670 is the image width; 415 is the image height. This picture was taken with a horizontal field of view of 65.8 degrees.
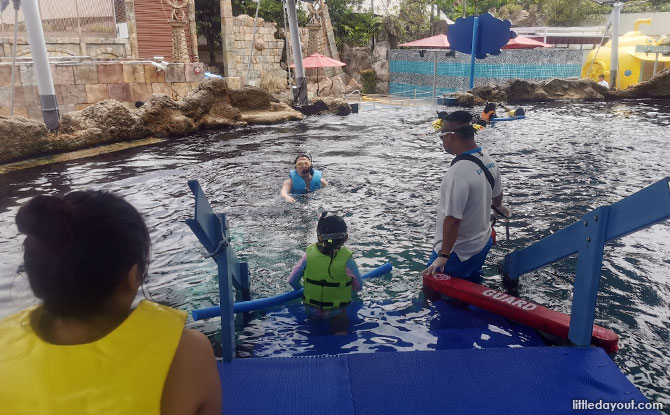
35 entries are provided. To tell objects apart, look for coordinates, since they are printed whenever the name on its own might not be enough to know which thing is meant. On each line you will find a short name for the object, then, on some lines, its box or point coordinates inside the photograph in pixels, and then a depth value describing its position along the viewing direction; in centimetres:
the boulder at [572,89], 2044
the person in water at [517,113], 1535
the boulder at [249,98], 1625
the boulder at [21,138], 1012
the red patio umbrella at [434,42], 2278
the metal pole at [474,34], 1333
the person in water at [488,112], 1334
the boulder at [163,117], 1322
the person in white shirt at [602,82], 2067
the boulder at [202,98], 1433
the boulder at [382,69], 2927
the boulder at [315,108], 1812
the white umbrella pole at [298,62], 1748
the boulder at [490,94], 1961
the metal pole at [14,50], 1157
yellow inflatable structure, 2434
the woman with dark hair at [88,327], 121
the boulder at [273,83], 2575
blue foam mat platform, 258
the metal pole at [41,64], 1082
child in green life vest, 374
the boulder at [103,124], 1168
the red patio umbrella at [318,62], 2155
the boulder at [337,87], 2755
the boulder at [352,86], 2832
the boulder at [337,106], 1820
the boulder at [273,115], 1581
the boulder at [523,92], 1998
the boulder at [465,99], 1861
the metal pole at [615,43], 2056
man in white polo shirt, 396
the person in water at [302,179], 762
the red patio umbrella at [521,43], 2253
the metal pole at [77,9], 1989
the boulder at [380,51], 2967
